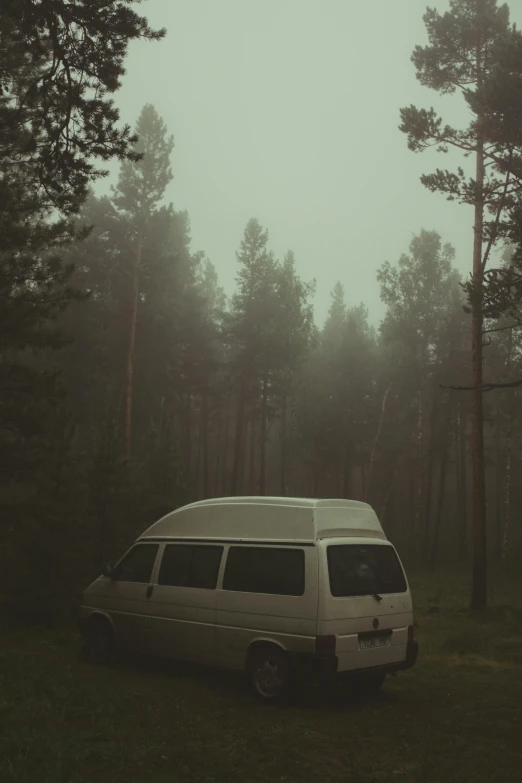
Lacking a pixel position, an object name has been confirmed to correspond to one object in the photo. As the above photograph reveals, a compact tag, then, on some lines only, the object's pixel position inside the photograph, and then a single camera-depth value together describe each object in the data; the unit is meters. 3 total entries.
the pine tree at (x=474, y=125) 18.83
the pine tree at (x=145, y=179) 37.22
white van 7.86
